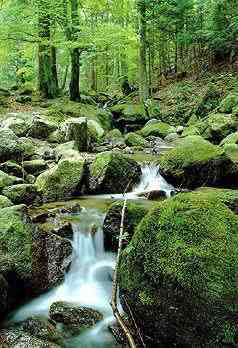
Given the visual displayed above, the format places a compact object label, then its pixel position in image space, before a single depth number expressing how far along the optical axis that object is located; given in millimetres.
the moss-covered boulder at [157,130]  18125
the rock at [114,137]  16000
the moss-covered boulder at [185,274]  4492
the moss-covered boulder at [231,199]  7121
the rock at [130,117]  21047
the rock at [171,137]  17184
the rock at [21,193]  8977
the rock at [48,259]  6379
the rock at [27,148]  11973
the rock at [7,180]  9406
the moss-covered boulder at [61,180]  9609
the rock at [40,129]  14852
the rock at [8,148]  11367
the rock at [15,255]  6102
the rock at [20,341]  5234
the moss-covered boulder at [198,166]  10156
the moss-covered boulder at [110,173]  10211
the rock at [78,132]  13867
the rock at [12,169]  10445
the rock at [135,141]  15438
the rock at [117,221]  7086
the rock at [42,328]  5461
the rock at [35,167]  11039
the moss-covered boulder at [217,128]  15516
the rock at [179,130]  18483
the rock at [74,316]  5660
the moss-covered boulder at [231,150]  11023
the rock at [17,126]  14677
